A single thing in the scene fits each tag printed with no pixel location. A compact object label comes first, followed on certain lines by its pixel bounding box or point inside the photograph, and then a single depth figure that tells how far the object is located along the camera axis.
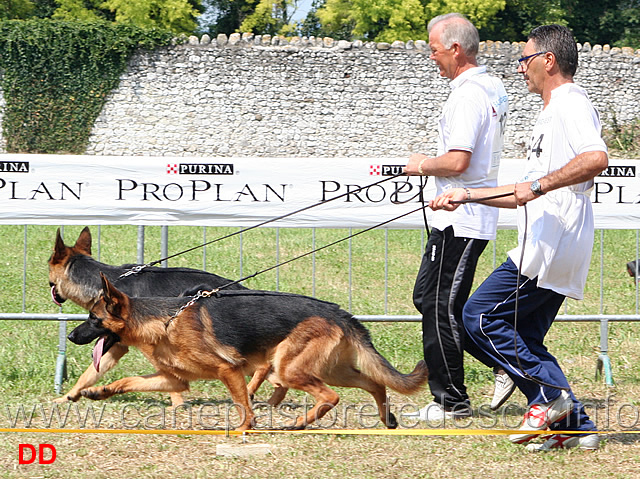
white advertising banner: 13.09
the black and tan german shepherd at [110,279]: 11.41
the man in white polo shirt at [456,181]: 10.11
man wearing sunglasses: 8.74
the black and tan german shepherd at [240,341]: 10.12
